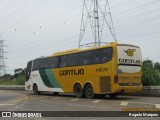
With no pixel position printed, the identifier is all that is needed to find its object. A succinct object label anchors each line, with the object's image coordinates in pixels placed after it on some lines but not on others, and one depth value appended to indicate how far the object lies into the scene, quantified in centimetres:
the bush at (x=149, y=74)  2742
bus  2201
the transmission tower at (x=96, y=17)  3451
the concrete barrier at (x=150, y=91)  2481
